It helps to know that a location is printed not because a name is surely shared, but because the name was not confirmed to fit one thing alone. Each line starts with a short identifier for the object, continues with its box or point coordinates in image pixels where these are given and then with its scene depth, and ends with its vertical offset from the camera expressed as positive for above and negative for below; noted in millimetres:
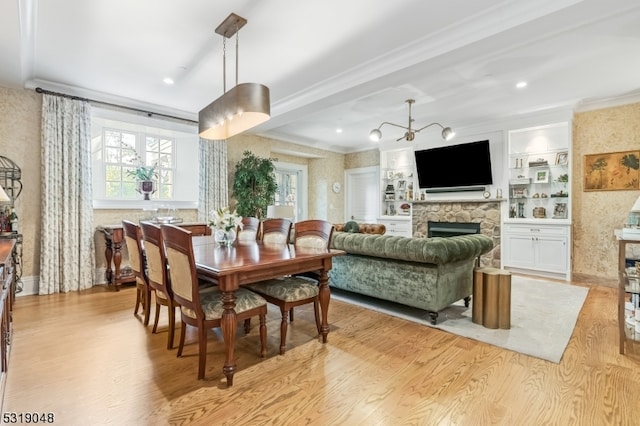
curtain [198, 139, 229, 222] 5344 +563
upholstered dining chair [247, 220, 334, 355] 2482 -646
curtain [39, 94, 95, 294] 3969 +148
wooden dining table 2000 -394
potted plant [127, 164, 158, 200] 4770 +492
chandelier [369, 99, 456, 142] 4527 +1143
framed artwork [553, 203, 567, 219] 5161 -32
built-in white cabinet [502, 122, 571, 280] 5055 +112
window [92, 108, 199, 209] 4652 +820
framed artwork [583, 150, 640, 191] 4539 +569
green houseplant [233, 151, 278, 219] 5465 +405
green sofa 2998 -606
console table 4172 -643
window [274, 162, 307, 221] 7559 +580
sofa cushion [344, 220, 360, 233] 4281 -245
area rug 2615 -1113
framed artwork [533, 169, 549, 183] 5363 +568
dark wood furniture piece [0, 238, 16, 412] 1704 -708
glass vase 3010 -260
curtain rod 3930 +1483
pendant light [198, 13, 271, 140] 2615 +932
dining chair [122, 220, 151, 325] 2852 -482
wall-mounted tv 5891 +846
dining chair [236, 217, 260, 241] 3732 -252
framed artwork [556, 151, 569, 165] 5177 +855
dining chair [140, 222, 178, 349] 2348 -459
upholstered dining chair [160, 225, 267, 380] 2025 -632
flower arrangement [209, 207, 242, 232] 2986 -114
